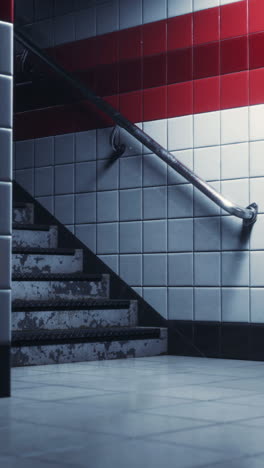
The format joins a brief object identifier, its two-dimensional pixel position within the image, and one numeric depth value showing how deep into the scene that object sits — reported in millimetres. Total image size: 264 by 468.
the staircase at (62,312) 4621
